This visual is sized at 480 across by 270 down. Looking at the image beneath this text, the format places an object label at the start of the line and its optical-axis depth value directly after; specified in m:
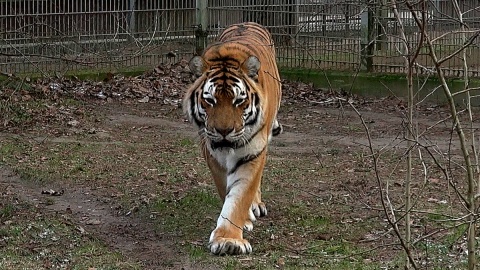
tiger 10.62
